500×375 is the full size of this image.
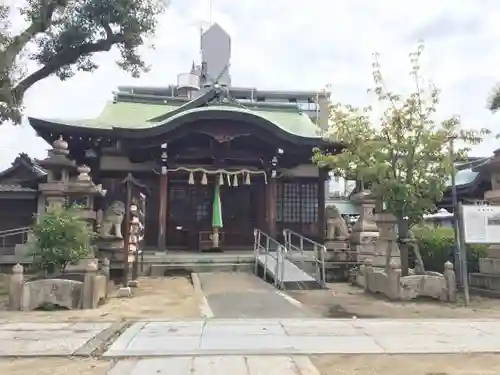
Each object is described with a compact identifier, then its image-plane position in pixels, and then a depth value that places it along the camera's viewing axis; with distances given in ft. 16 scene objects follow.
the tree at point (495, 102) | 42.23
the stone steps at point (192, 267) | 50.83
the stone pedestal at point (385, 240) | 42.38
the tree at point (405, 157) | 36.76
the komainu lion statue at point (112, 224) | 47.29
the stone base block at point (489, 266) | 40.11
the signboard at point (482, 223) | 34.24
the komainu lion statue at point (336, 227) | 54.19
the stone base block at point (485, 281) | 39.19
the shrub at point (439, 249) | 44.57
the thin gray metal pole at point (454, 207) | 35.88
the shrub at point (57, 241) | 33.17
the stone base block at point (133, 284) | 41.09
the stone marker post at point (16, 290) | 30.91
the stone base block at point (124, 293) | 36.79
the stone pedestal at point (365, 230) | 50.34
